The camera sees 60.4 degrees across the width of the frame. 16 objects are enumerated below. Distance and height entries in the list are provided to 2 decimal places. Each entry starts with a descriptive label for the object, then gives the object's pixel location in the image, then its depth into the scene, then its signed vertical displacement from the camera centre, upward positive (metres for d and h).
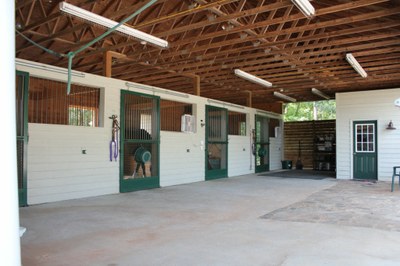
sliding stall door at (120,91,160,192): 7.61 -0.16
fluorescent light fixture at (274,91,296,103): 13.87 +1.61
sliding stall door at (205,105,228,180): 10.48 -0.25
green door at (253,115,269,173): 13.11 -0.37
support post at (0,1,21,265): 1.20 -0.06
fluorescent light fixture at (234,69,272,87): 9.59 +1.69
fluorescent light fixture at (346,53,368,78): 8.01 +1.75
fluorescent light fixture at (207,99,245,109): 10.48 +1.00
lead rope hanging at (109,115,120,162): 7.21 -0.10
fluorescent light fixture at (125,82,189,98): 7.77 +1.10
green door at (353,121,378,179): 10.55 -0.49
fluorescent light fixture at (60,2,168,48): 5.03 +1.81
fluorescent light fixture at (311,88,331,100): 13.16 +1.66
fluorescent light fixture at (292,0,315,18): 4.89 +1.88
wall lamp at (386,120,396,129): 10.20 +0.25
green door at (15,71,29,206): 5.64 +0.02
